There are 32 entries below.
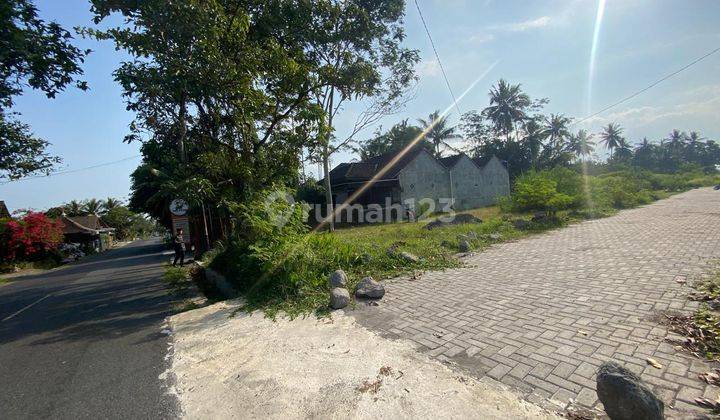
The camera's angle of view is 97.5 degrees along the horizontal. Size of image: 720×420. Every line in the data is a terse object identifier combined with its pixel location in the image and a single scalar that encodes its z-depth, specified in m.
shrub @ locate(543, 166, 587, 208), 16.17
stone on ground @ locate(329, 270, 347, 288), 5.76
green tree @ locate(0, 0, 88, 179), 6.08
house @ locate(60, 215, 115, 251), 30.56
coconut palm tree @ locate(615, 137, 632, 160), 67.54
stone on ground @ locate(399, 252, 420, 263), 7.60
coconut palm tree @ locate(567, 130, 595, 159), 50.44
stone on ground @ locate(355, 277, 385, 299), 5.42
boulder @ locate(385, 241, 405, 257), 7.85
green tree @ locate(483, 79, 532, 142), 40.31
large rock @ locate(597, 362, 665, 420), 2.07
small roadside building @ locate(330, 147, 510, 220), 24.67
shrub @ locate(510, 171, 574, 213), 13.63
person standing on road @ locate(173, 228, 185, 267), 12.73
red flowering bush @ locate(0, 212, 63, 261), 19.02
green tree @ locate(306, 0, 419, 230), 8.70
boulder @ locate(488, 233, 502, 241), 10.58
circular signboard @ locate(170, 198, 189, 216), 12.41
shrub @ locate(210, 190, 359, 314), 5.88
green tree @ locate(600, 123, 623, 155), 66.38
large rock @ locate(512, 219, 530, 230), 12.50
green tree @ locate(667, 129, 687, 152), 71.25
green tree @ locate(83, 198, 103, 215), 53.88
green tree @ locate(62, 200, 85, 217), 50.34
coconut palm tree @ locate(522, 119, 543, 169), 40.50
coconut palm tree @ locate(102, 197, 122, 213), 58.18
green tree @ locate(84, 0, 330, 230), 6.42
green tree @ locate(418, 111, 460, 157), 39.13
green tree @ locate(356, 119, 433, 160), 38.03
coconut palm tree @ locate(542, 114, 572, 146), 44.06
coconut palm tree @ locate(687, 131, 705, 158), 72.69
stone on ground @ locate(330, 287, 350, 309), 5.09
